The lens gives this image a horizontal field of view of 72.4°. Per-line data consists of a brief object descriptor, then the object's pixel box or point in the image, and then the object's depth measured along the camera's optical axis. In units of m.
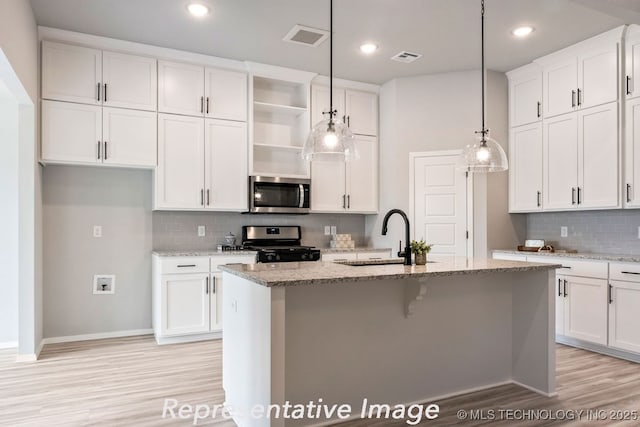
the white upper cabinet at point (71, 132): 3.93
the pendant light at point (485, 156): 3.09
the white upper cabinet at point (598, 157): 3.95
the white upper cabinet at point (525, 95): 4.67
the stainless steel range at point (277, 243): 4.50
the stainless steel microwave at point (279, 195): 4.73
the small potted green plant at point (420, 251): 2.93
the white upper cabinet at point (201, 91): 4.40
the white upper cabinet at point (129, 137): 4.16
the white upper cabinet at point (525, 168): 4.67
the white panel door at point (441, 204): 4.91
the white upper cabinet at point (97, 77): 3.96
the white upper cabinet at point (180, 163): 4.37
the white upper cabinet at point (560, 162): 4.31
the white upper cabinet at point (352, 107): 5.10
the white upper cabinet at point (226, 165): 4.57
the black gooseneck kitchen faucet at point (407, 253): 2.87
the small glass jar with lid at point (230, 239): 4.84
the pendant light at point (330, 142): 2.78
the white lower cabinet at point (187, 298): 4.16
